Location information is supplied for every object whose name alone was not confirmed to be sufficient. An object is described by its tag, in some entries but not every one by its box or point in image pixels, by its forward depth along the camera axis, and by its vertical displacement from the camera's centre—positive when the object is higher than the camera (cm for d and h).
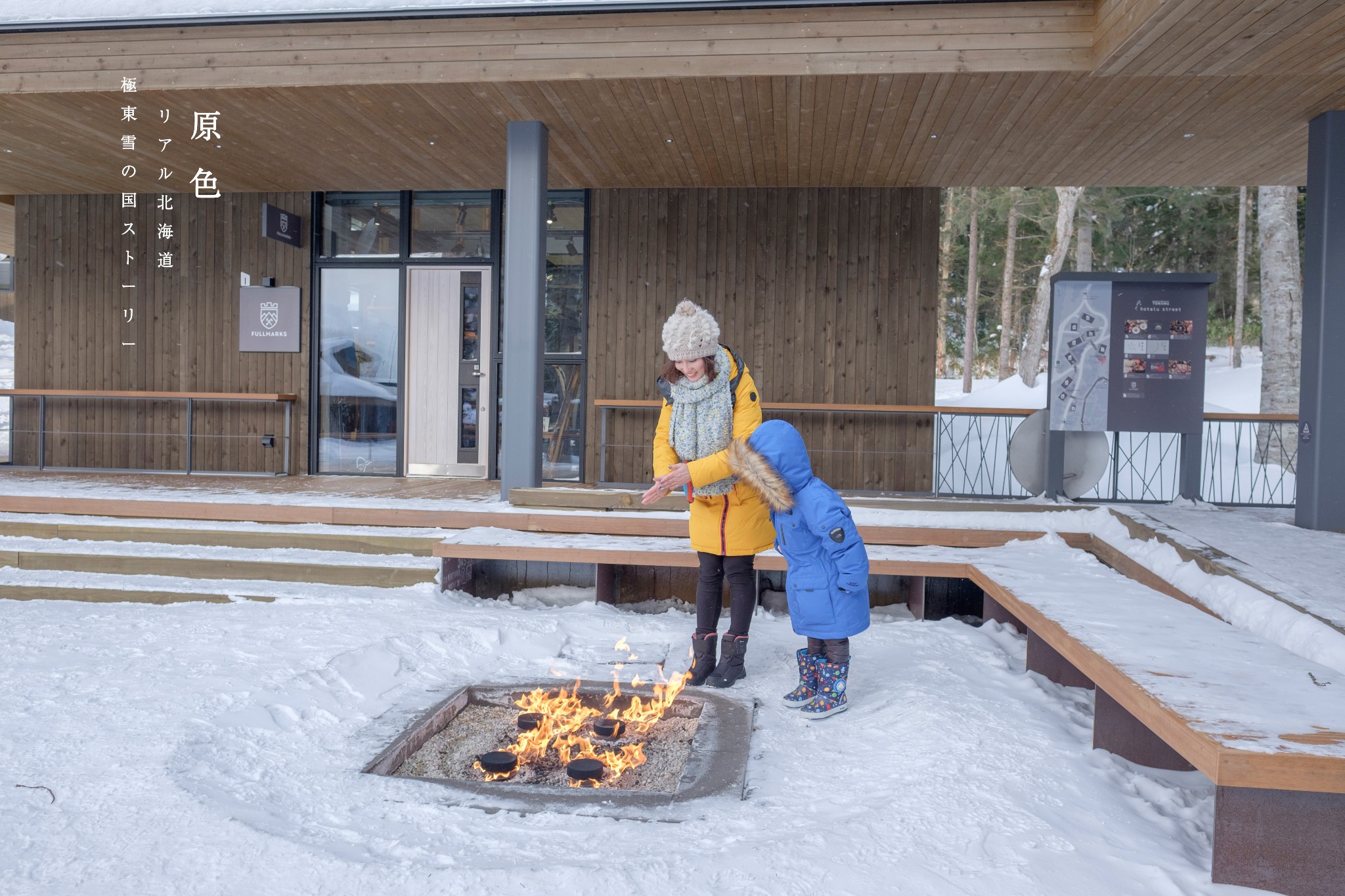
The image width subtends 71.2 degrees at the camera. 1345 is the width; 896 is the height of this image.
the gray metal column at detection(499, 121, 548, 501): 638 +77
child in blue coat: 338 -54
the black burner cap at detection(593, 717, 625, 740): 321 -114
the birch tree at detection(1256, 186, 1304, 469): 1220 +150
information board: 664 +37
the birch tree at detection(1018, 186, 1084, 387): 1817 +247
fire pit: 271 -116
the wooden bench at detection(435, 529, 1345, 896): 210 -78
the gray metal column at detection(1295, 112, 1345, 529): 575 +48
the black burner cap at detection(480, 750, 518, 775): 291 -115
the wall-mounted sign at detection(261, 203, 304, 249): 829 +148
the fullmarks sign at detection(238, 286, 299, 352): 895 +67
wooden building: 539 +185
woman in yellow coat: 356 -26
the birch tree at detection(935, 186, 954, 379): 2447 +389
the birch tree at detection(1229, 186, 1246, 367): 2228 +327
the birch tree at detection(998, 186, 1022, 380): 2266 +274
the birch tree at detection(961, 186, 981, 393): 2264 +257
